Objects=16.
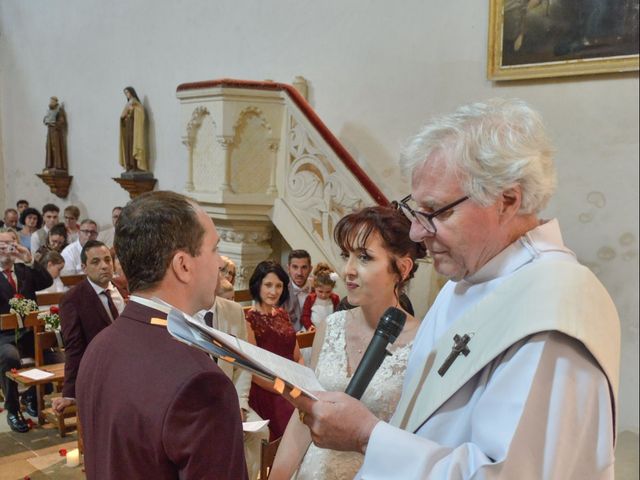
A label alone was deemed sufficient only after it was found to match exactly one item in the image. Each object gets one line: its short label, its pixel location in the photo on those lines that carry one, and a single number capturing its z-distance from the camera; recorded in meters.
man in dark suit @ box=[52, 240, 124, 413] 4.02
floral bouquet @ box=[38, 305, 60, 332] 4.86
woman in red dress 3.57
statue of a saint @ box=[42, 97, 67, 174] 12.13
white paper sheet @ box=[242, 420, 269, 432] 2.63
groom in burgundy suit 1.27
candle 4.10
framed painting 5.01
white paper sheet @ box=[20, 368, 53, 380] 4.50
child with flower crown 5.02
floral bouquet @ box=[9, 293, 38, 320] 5.03
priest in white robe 1.11
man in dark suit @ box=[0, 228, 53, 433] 4.82
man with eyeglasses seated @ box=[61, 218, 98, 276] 7.81
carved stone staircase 5.96
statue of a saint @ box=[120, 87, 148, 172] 10.01
